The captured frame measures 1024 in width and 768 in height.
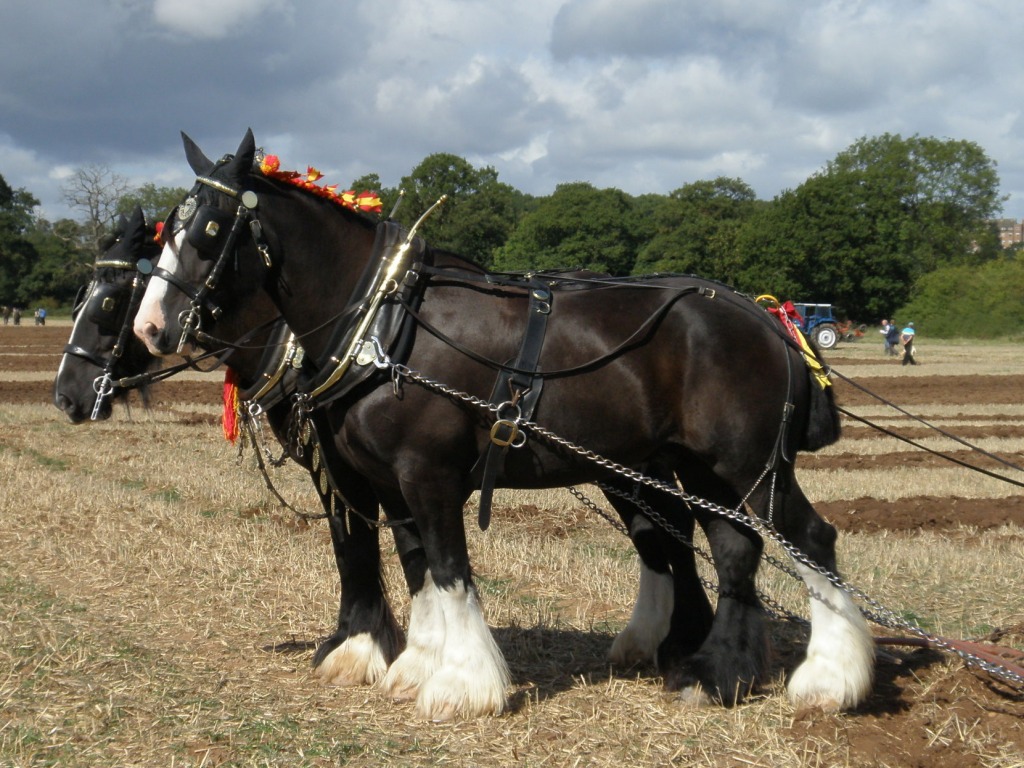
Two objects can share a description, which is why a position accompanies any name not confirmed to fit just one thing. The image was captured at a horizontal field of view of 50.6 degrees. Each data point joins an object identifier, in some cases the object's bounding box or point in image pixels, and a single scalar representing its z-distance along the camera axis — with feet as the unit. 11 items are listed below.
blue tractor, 141.69
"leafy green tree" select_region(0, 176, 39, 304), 238.48
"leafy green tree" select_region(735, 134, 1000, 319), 213.05
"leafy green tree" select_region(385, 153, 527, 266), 176.35
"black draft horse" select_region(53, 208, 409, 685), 15.88
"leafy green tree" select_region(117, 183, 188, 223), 268.00
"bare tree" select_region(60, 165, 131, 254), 159.76
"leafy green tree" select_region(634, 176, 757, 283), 226.58
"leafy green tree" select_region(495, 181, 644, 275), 197.26
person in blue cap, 108.27
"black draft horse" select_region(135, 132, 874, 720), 14.53
